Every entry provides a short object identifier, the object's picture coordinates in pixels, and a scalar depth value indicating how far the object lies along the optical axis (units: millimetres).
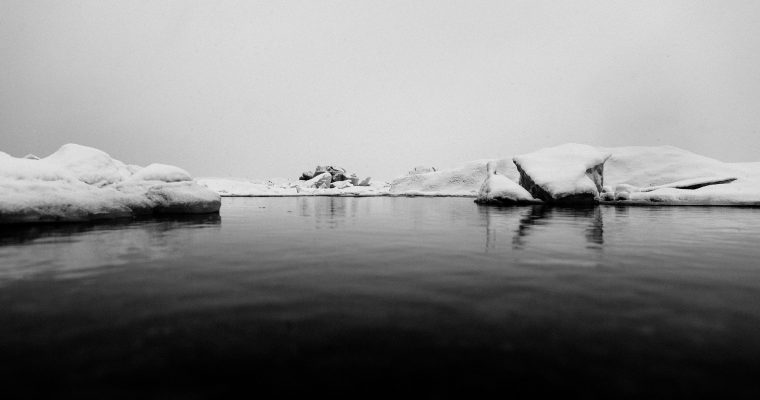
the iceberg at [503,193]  19828
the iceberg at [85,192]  7668
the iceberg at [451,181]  47656
